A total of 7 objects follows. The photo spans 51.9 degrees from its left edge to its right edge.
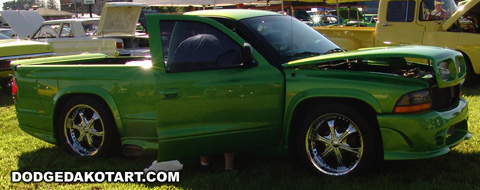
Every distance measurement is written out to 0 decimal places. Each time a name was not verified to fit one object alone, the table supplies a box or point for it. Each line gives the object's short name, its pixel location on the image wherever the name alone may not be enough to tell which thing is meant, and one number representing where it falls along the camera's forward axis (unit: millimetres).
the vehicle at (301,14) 21212
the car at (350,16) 19291
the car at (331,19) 22750
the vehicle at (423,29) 8906
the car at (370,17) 20366
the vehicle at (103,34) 12625
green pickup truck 3941
